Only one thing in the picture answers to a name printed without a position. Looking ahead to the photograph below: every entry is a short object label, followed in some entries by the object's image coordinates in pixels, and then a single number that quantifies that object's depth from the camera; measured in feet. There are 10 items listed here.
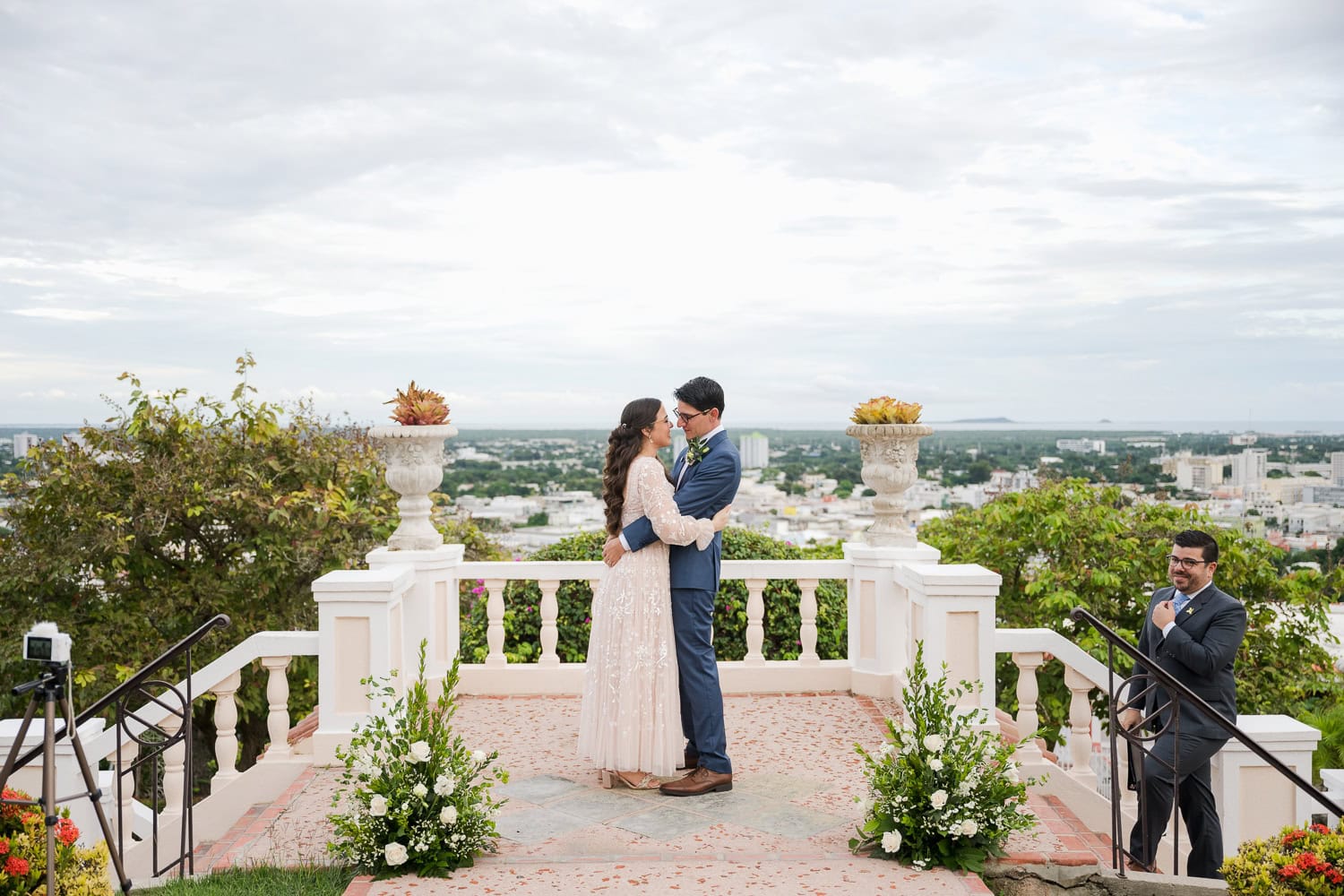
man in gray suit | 15.67
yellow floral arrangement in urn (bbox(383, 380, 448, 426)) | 21.72
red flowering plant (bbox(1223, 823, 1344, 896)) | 10.71
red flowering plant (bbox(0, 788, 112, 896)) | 10.72
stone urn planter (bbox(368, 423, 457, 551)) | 21.50
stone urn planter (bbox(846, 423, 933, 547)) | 21.47
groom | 16.15
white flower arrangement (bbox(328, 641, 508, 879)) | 13.05
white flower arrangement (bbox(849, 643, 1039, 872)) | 13.29
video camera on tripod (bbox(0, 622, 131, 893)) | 10.68
